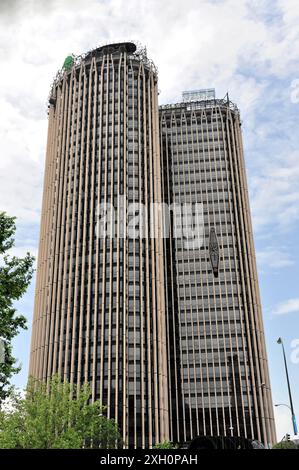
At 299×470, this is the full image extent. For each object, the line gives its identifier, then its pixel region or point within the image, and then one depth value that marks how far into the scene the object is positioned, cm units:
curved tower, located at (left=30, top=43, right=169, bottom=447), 10606
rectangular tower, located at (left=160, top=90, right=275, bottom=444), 11775
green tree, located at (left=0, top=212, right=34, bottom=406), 2423
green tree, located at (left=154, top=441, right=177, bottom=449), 7756
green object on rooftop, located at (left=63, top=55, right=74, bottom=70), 14138
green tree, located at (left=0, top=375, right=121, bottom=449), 4778
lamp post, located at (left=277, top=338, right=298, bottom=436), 4272
